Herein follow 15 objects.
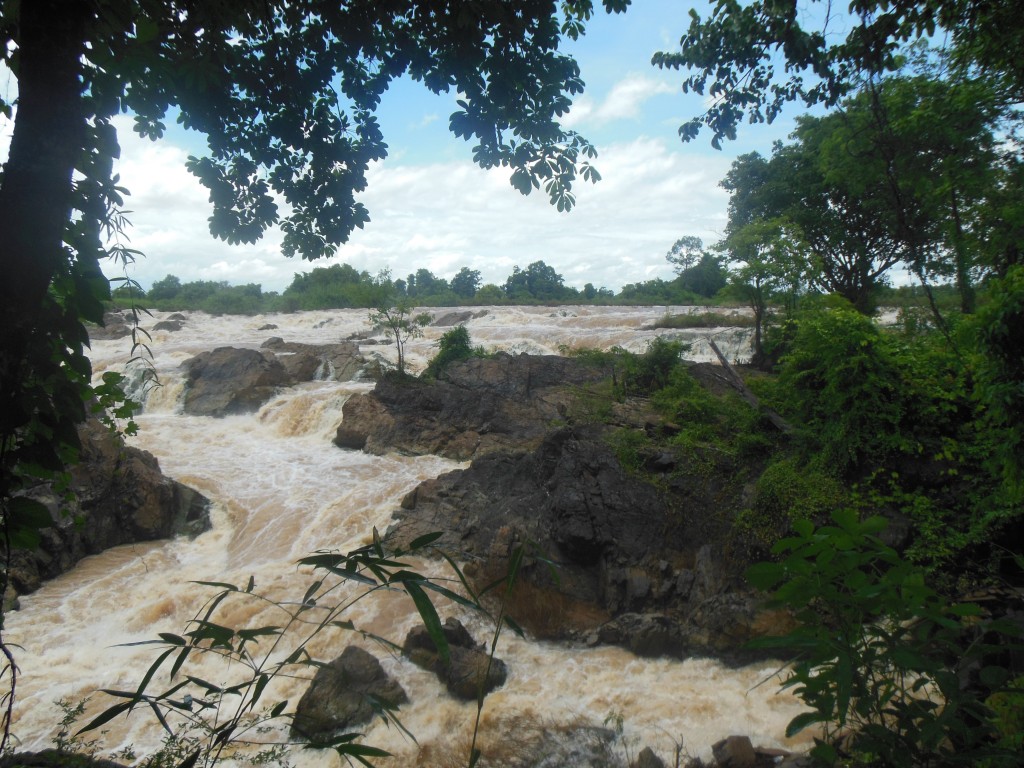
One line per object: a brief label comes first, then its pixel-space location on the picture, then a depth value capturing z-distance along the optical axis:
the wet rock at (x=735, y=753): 4.91
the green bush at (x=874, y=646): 1.23
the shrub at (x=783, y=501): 7.38
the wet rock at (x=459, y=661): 6.14
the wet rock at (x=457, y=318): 29.03
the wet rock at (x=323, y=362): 20.14
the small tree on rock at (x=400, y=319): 20.14
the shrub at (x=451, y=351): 18.86
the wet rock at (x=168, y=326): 28.86
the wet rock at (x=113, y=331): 25.38
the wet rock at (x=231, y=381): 17.61
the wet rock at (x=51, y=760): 1.94
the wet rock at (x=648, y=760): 4.95
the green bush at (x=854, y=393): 7.37
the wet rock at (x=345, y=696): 5.46
